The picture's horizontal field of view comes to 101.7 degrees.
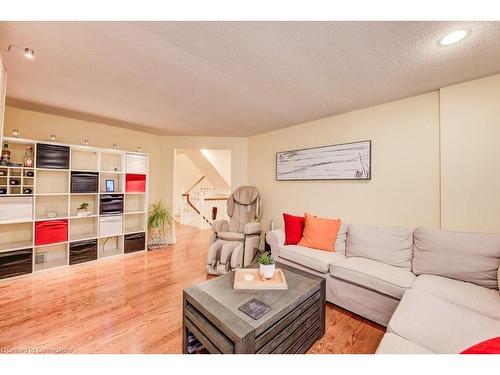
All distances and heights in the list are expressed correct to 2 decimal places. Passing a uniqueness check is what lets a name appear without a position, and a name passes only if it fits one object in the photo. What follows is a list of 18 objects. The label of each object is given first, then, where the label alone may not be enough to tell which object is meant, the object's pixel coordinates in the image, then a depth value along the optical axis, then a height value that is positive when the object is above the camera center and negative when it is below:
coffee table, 1.11 -0.77
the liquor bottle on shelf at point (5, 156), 2.46 +0.41
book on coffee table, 1.20 -0.72
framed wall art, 2.59 +0.42
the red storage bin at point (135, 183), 3.56 +0.13
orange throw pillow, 2.46 -0.52
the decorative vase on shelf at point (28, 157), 2.67 +0.44
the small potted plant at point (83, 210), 3.11 -0.31
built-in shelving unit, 2.62 -0.22
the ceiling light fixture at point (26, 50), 1.47 +1.02
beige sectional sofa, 1.08 -0.72
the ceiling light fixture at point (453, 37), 1.29 +1.02
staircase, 5.77 -0.41
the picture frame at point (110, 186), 3.39 +0.07
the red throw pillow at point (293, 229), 2.67 -0.50
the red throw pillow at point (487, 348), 0.71 -0.56
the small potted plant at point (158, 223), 3.81 -0.63
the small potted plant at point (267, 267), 1.62 -0.61
